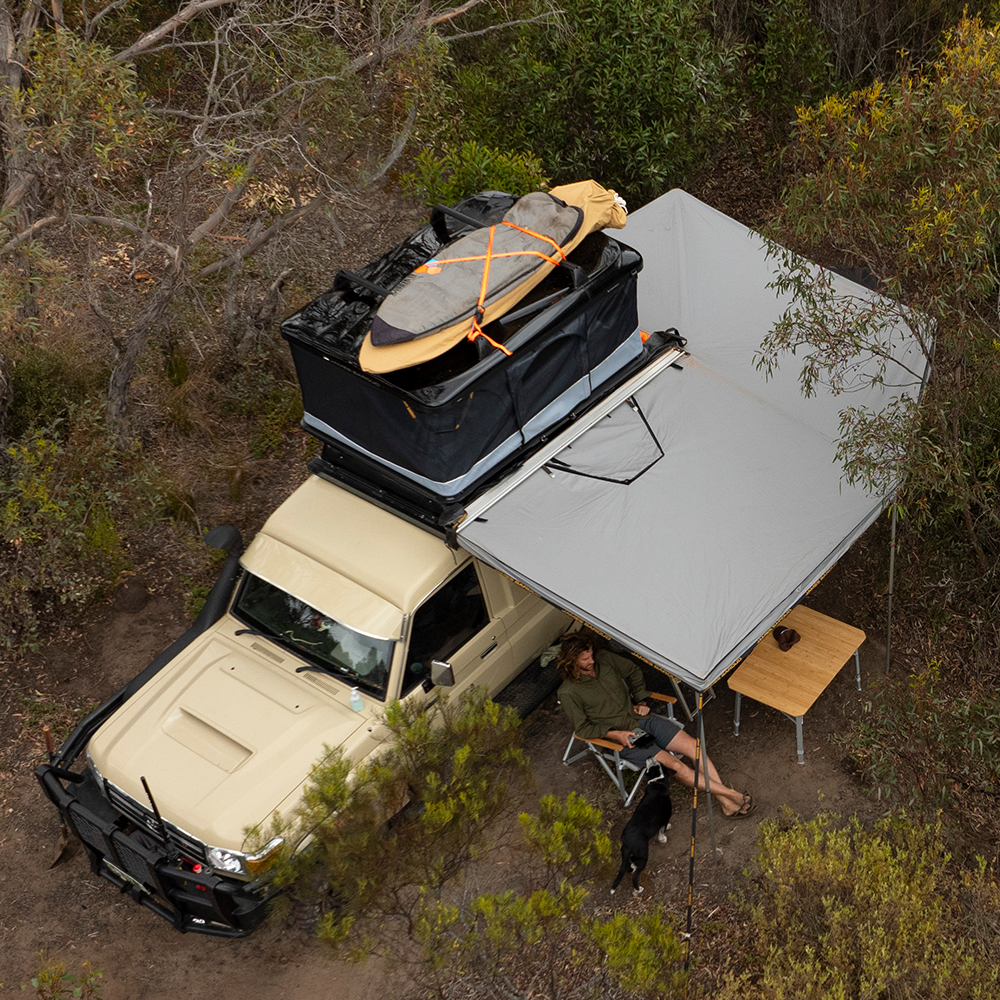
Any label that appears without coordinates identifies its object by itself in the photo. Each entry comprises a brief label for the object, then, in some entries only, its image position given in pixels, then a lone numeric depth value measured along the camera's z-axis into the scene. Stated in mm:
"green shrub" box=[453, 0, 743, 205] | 10711
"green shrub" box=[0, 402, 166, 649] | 8930
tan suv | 6453
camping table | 7457
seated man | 7352
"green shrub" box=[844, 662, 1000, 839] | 6895
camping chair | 7391
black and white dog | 6871
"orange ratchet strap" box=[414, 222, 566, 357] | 7055
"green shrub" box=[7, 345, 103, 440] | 9570
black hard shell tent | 6918
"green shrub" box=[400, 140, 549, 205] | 10484
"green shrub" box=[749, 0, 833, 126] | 12031
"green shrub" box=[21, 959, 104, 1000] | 6645
